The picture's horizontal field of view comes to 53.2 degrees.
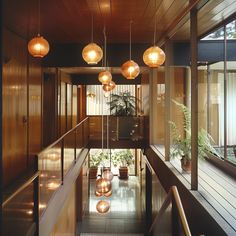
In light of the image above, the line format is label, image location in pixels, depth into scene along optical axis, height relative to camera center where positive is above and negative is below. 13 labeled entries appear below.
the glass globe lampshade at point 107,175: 5.35 -1.34
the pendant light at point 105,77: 4.64 +0.80
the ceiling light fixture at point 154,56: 3.13 +0.82
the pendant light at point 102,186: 4.98 -1.45
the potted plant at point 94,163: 11.14 -2.22
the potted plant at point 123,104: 9.46 +0.55
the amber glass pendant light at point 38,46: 3.08 +0.93
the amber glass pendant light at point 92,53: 3.22 +0.89
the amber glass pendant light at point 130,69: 3.60 +0.74
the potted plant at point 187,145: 3.54 -0.43
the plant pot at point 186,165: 3.58 -0.72
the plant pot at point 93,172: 11.16 -2.63
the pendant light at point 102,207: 5.93 -2.26
